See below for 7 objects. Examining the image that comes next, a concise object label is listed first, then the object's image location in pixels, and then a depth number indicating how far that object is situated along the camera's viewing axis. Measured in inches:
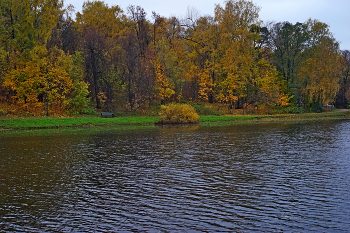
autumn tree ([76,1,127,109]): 2122.3
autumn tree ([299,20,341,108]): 2586.1
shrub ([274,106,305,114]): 2515.1
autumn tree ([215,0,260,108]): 2311.8
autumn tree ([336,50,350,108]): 3366.1
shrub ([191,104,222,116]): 2230.6
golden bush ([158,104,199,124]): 1851.6
